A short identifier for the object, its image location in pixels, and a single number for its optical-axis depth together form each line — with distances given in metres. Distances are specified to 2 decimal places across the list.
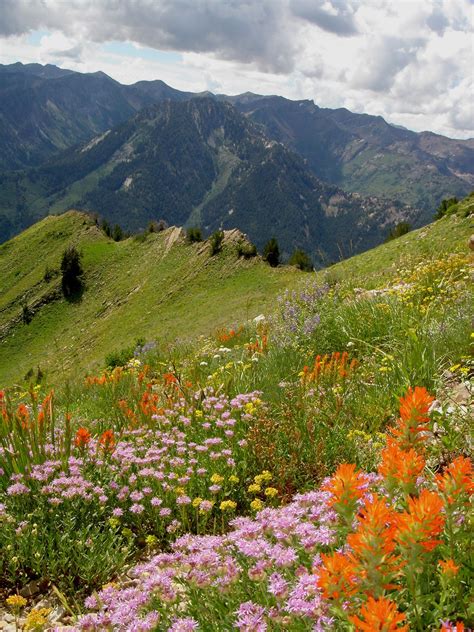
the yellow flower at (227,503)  3.22
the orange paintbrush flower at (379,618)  1.33
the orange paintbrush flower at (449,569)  1.69
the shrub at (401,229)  48.53
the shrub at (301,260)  51.86
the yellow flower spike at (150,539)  3.09
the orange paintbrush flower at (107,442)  4.38
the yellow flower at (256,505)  3.18
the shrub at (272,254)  40.19
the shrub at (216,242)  41.84
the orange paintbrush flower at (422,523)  1.56
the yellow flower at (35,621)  2.25
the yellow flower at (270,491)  3.41
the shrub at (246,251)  40.88
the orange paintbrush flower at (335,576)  1.56
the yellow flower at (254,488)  3.55
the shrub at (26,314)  54.16
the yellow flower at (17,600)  2.46
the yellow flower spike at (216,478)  3.70
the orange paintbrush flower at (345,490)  1.83
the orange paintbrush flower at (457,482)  1.83
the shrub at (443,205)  38.10
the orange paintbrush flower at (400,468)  1.93
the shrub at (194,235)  46.59
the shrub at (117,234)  70.20
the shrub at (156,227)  55.03
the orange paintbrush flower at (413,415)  2.33
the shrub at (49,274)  59.09
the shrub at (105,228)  69.82
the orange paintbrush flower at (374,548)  1.55
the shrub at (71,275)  55.47
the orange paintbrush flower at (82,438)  4.23
